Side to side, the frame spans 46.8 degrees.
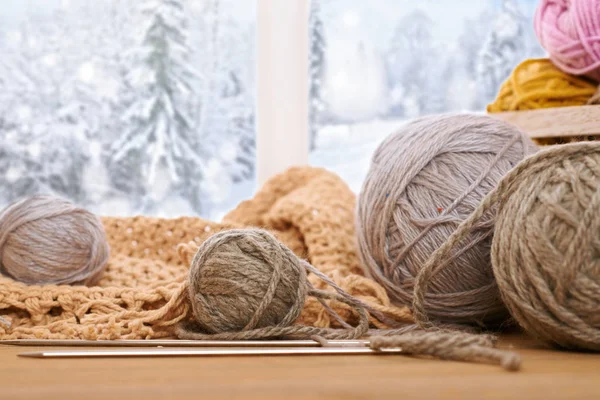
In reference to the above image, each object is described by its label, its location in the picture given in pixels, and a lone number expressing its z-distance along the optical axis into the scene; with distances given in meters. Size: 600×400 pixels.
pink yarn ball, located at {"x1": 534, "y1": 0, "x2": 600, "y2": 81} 1.08
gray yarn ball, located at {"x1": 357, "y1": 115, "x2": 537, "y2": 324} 0.93
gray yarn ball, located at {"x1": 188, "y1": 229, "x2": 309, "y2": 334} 0.84
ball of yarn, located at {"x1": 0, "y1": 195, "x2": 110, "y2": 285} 1.06
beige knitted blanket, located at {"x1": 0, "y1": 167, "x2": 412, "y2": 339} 0.91
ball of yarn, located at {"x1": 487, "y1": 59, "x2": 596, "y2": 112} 1.16
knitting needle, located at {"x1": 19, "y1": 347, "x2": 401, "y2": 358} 0.73
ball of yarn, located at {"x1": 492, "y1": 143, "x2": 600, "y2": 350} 0.71
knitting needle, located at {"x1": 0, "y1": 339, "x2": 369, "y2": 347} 0.79
